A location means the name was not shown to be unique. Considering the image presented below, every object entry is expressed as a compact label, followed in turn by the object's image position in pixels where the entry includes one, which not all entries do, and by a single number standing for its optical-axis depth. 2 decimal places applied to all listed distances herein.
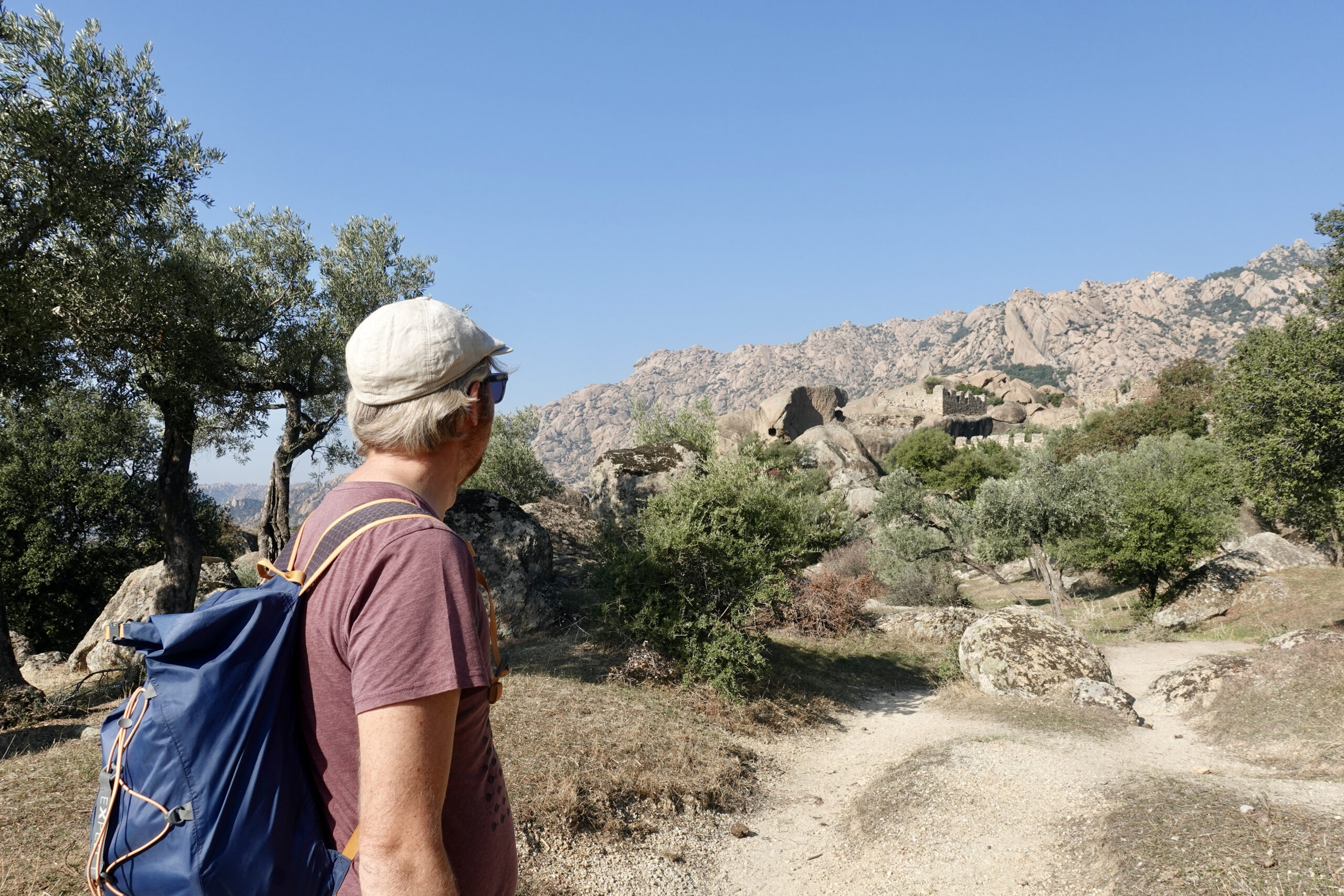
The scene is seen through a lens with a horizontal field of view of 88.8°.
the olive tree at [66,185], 8.00
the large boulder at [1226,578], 17.50
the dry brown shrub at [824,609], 14.85
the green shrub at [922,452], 45.12
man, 1.22
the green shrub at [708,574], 9.88
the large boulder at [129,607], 11.20
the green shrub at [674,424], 26.08
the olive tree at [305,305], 13.30
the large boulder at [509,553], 12.87
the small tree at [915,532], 21.16
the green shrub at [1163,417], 38.78
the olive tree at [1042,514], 19.41
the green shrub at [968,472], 41.34
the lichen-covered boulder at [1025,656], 10.41
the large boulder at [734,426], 45.38
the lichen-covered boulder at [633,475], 14.98
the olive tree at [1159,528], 18.08
